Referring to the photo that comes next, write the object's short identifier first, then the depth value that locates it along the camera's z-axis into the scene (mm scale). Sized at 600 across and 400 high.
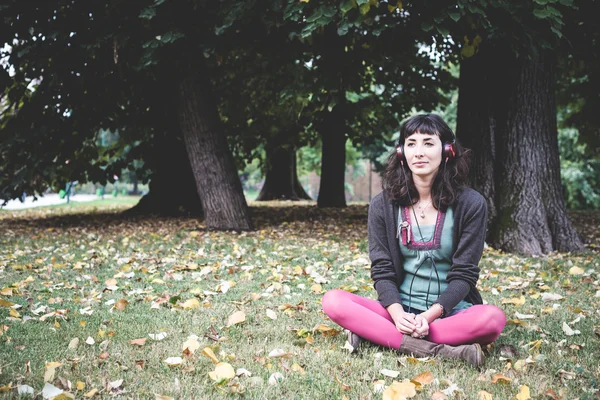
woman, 3150
